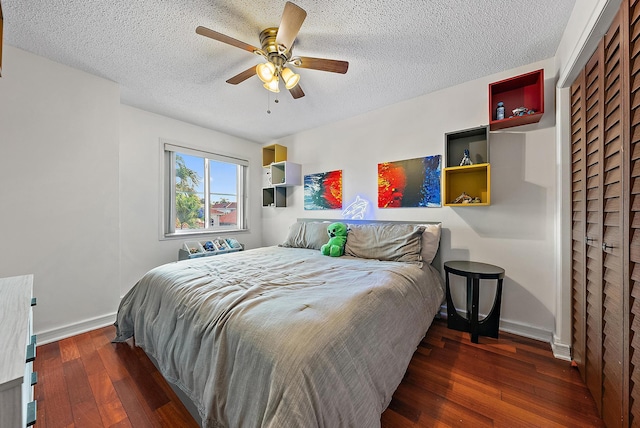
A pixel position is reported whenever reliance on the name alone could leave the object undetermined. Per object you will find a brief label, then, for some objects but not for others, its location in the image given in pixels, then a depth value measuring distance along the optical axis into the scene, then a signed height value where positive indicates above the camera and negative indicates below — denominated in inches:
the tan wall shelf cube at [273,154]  147.8 +38.3
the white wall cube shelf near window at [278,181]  137.9 +19.7
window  123.3 +11.9
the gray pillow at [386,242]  84.0 -11.7
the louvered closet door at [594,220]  47.5 -1.5
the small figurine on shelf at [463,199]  85.0 +5.2
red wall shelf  72.7 +40.6
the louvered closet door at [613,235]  39.9 -4.0
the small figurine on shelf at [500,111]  79.4 +35.3
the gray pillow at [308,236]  110.0 -11.9
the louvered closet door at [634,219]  35.7 -0.8
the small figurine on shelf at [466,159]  84.9 +19.8
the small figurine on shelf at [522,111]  75.2 +33.6
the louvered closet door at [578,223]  56.4 -2.6
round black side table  74.1 -30.9
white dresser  22.6 -16.8
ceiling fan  53.7 +42.3
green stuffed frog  95.2 -12.4
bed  33.4 -23.1
